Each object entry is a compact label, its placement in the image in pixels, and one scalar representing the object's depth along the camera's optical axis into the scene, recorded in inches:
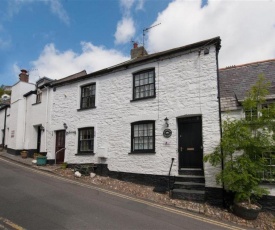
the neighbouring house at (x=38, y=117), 658.8
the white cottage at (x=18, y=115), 767.7
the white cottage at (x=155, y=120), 399.9
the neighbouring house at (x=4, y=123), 918.2
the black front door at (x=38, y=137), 745.0
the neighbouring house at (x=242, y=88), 348.5
